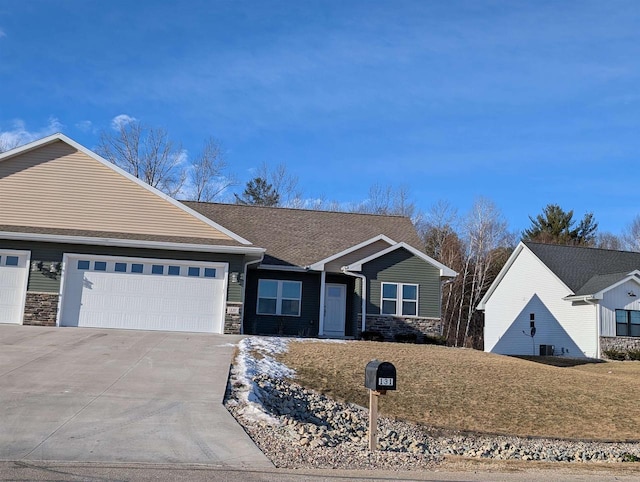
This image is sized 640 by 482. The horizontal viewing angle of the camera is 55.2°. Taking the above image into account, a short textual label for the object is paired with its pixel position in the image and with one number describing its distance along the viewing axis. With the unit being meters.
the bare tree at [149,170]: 41.47
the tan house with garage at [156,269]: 19.02
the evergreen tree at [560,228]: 49.31
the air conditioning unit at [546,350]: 30.86
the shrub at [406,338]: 22.27
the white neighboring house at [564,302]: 28.48
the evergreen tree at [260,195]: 47.62
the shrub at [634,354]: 27.12
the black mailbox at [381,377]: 8.76
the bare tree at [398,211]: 48.75
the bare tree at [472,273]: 41.88
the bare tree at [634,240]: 56.85
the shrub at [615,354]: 27.27
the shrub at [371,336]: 21.73
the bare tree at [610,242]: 58.19
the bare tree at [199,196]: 43.50
